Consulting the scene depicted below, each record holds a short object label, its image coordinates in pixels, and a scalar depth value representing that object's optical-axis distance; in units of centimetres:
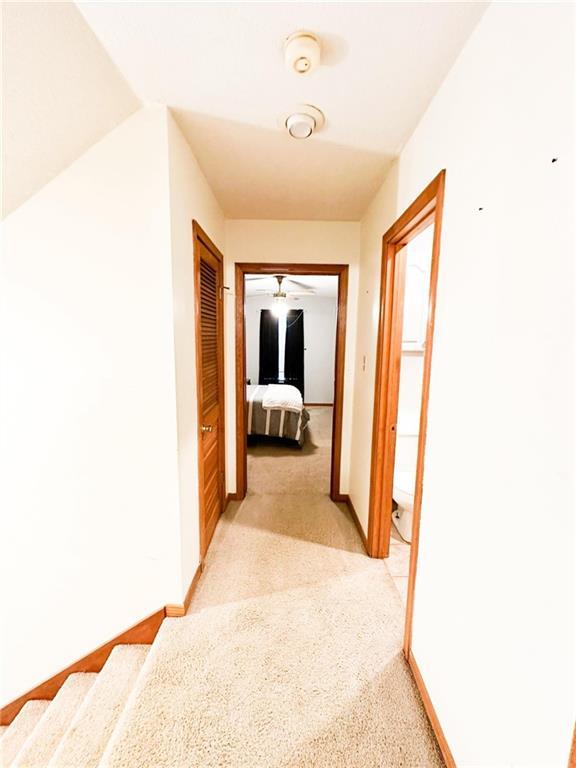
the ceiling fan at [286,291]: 493
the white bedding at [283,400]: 428
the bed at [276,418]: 429
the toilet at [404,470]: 219
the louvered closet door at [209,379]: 186
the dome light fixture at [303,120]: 134
